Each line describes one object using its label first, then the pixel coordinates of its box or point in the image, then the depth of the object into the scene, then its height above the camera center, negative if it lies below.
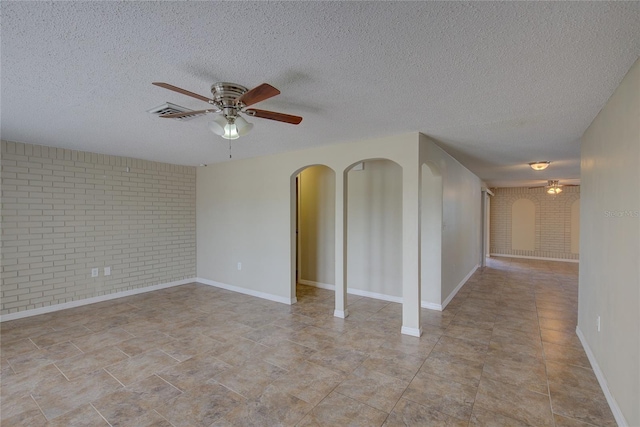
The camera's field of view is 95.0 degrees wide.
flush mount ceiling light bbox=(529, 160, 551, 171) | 5.03 +0.81
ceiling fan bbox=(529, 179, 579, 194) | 8.00 +0.71
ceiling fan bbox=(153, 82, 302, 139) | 2.04 +0.74
